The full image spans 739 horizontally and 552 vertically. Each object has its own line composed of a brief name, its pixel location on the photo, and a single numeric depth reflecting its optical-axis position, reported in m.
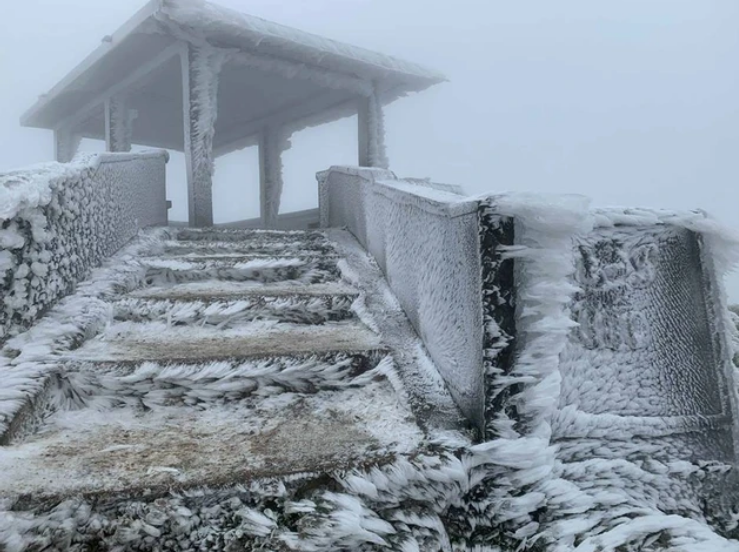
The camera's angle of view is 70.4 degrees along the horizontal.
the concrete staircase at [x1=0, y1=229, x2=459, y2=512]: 1.30
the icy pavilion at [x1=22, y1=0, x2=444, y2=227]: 5.53
